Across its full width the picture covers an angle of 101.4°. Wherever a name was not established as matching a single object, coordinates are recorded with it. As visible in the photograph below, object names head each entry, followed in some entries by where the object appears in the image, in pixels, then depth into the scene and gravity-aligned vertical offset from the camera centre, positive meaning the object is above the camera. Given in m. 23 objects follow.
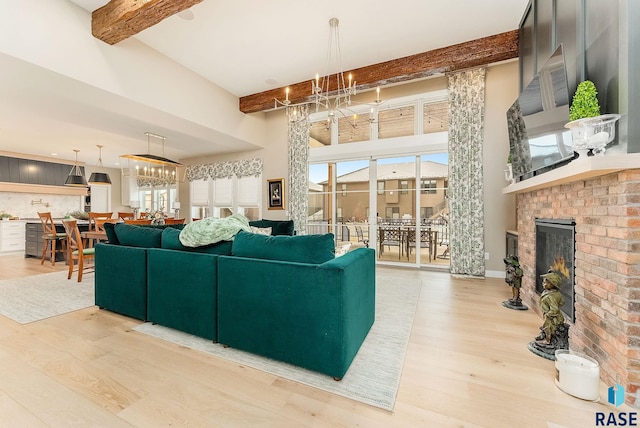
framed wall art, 6.32 +0.44
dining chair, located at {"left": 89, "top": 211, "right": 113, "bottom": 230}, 5.20 -0.11
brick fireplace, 1.50 -0.36
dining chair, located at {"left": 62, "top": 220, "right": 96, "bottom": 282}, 4.01 -0.60
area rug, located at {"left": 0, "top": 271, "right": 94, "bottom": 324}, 2.81 -1.08
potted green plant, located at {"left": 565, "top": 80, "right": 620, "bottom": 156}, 1.62 +0.57
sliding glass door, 5.04 +0.13
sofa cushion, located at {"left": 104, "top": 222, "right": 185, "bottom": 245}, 2.95 -0.25
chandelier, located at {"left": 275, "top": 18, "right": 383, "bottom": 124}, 3.12 +2.40
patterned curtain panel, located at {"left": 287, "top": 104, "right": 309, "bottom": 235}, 5.88 +1.04
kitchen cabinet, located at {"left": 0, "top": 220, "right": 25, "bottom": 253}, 6.70 -0.62
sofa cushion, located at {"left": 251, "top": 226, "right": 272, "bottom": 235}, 3.79 -0.28
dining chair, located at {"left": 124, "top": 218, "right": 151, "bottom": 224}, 4.90 -0.18
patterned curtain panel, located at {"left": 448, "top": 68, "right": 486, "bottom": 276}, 4.34 +0.69
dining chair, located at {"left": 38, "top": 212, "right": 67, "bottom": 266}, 5.29 -0.53
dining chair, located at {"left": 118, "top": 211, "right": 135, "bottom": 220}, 5.57 -0.10
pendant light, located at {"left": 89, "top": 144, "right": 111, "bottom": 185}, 6.13 +0.77
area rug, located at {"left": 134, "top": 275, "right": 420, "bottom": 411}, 1.62 -1.10
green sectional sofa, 1.71 -0.63
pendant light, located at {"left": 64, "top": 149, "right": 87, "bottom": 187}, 6.26 +0.73
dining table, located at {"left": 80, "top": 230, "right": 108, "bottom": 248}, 4.33 -0.39
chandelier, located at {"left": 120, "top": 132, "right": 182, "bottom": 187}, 4.86 +0.90
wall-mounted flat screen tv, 2.07 +0.85
